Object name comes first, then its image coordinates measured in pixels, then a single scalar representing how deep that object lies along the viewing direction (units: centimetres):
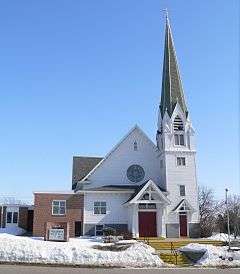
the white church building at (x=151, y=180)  4312
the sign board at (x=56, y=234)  3353
